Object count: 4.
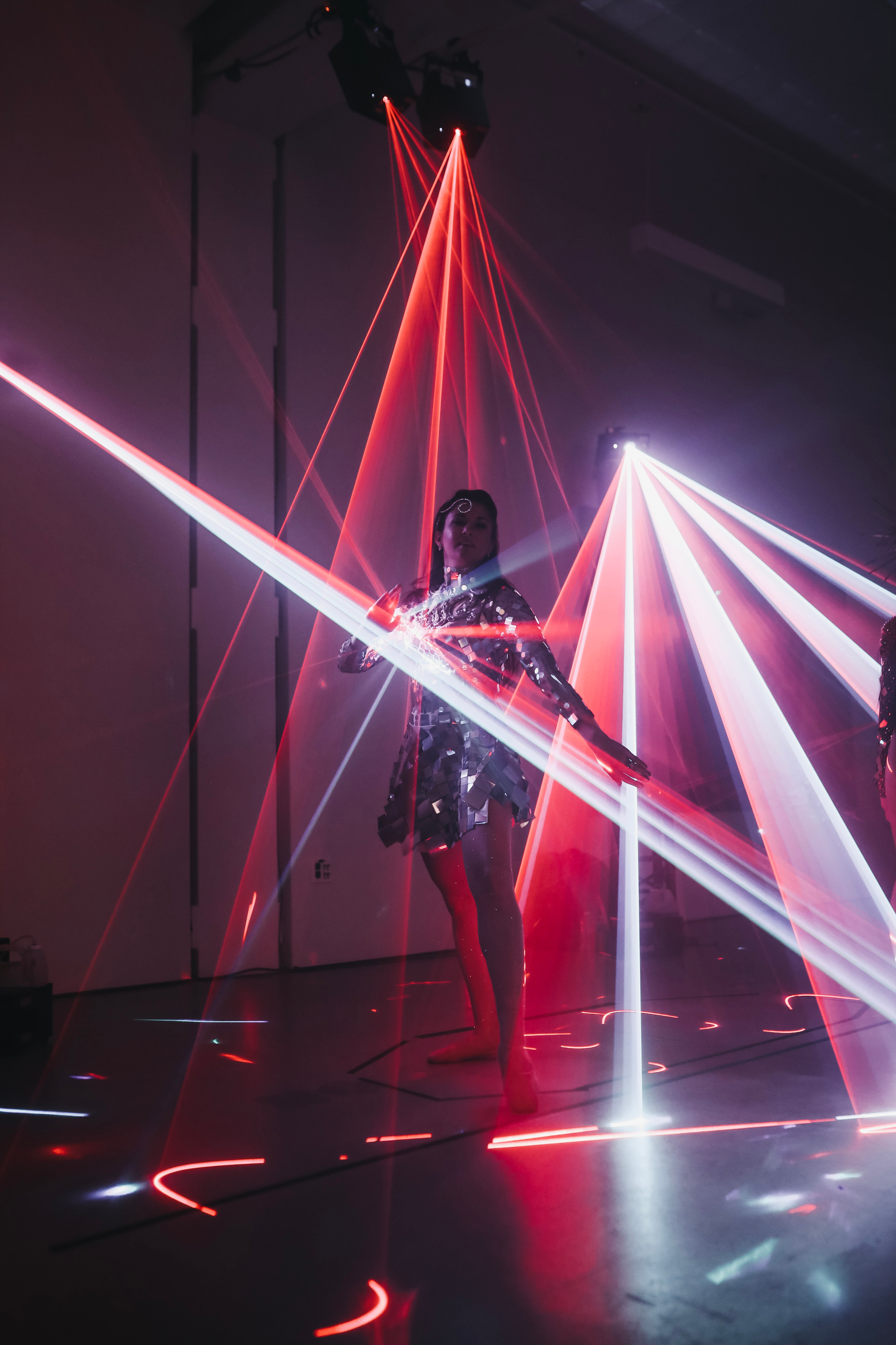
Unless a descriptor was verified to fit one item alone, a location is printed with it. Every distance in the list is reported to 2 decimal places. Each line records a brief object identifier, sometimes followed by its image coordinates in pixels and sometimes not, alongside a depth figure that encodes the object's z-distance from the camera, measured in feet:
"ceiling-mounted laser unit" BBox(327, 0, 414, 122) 10.78
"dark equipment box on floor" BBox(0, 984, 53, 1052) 7.78
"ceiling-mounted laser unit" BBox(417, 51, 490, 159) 11.94
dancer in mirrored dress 6.21
